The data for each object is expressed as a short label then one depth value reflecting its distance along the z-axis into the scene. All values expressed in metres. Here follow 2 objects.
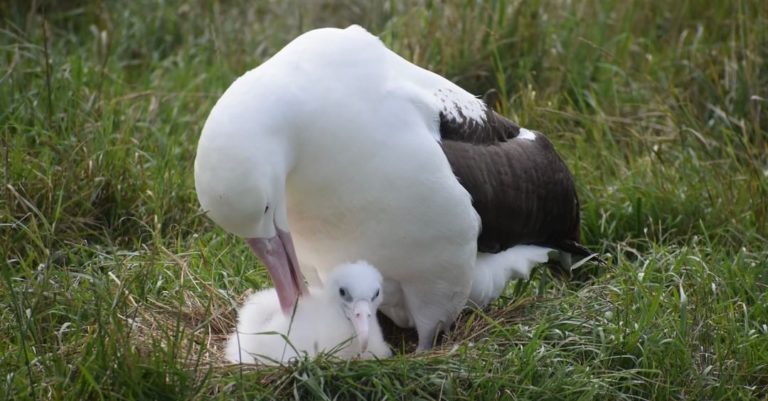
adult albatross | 11.28
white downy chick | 12.17
